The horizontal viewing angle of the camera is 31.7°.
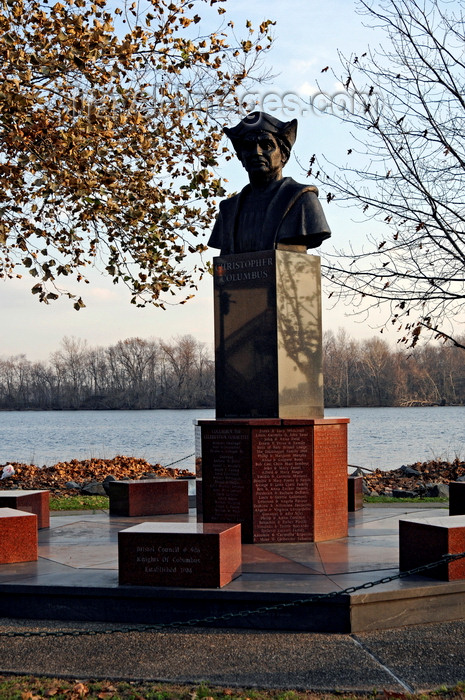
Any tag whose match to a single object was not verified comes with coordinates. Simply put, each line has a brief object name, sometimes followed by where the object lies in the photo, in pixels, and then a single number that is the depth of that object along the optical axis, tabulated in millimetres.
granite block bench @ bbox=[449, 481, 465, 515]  9555
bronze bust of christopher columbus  8922
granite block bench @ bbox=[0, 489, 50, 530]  9773
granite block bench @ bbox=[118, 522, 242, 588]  6336
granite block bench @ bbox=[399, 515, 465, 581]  6457
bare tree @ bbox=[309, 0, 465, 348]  12711
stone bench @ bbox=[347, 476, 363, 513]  11305
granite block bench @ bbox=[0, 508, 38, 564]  7652
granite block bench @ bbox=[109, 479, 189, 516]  10992
